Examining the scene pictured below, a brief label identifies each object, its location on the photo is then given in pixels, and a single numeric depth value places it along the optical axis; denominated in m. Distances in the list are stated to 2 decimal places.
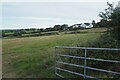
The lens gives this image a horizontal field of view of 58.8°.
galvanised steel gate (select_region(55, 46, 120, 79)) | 3.45
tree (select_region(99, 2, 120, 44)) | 4.37
